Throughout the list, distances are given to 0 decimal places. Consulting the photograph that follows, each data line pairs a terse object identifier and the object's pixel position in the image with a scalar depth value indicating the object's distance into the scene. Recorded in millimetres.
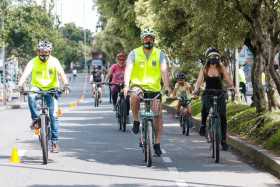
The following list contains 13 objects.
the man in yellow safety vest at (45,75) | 12930
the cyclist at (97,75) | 37375
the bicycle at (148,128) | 11852
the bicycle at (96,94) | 34406
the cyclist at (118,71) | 19734
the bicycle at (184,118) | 18938
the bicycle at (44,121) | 12297
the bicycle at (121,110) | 19325
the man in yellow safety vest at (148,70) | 12242
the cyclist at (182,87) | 19786
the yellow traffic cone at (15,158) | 12728
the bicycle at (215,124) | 12539
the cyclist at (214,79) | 13134
